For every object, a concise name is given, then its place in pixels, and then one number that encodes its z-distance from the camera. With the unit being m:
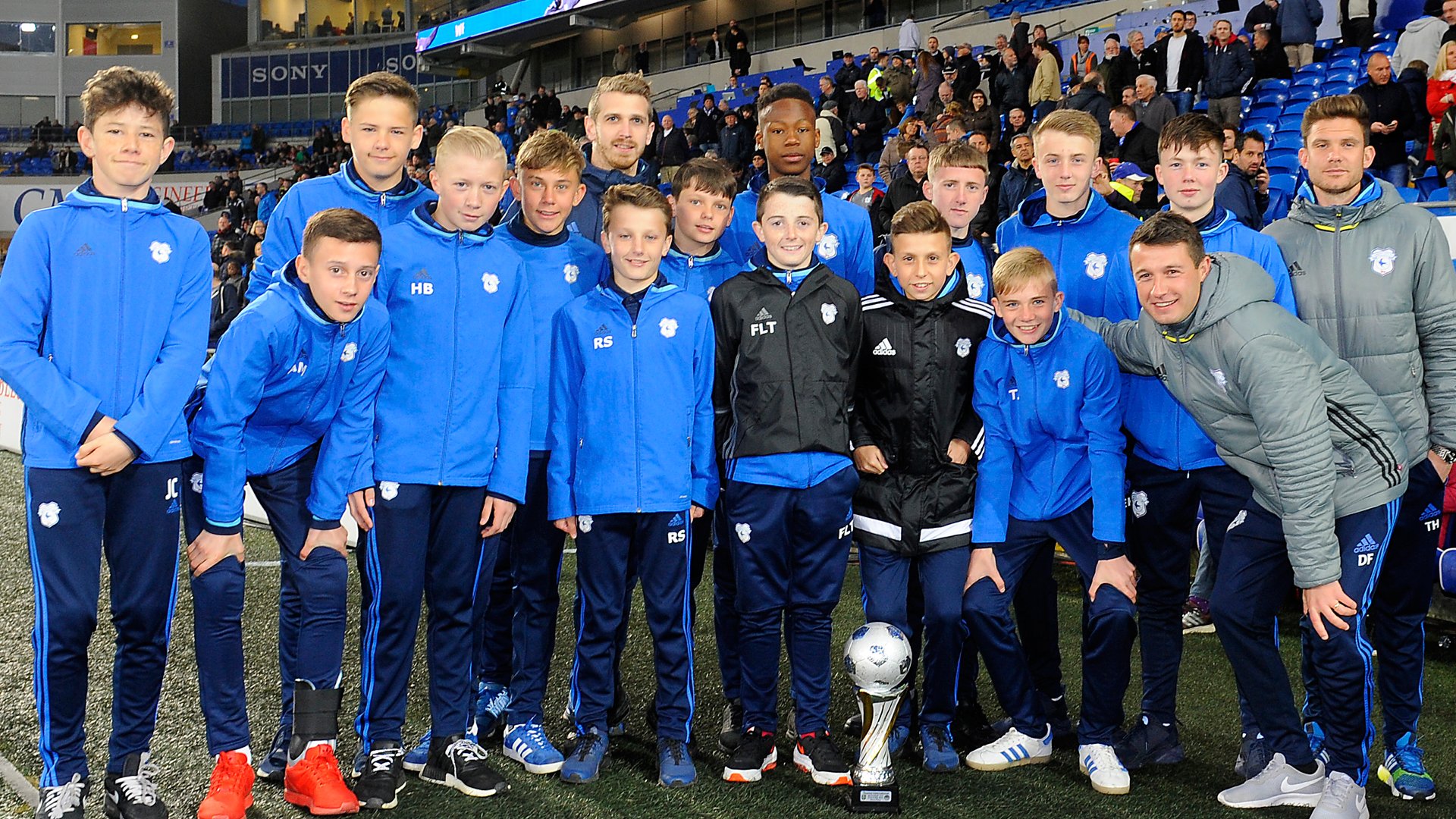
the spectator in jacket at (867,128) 14.68
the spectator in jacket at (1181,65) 11.75
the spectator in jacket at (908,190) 9.59
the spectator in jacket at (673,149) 16.95
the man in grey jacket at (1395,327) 3.48
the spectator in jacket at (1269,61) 11.75
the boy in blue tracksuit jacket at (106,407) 3.08
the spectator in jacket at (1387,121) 8.98
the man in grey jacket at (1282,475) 3.17
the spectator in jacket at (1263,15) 12.29
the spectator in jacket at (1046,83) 13.59
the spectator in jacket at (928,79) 14.75
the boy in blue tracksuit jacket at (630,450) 3.66
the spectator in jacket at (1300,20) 12.11
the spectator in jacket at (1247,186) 6.48
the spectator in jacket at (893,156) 12.05
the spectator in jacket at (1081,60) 13.97
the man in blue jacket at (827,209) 4.27
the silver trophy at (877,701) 3.40
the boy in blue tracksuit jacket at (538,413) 3.82
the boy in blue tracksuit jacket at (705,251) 4.00
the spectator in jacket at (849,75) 17.00
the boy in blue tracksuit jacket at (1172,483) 3.66
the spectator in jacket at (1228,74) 11.23
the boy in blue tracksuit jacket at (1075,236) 3.93
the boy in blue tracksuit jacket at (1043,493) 3.65
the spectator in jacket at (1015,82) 13.80
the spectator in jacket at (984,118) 12.28
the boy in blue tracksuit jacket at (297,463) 3.24
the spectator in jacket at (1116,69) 12.41
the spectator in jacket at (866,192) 10.50
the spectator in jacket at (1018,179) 8.74
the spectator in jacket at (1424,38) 9.88
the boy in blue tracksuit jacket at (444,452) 3.48
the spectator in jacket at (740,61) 22.94
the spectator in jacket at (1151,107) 10.71
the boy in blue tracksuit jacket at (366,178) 3.67
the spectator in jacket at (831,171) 13.20
